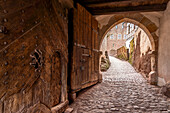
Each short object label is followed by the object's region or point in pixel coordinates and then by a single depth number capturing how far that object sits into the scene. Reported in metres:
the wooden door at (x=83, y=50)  3.06
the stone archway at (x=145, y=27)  4.77
